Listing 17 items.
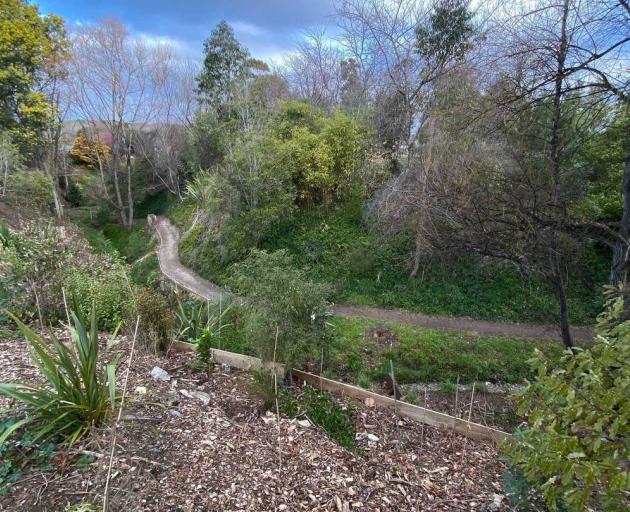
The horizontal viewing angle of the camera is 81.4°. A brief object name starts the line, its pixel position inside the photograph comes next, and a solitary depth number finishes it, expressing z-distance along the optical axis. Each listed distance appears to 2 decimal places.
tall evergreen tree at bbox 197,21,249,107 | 17.84
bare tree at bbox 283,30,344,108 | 17.19
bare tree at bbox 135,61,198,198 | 19.36
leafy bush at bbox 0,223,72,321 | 3.98
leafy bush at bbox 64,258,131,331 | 4.31
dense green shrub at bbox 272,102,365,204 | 10.85
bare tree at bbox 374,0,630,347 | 4.04
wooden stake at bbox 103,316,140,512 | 1.66
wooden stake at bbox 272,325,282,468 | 2.50
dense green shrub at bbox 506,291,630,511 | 1.39
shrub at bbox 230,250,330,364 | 3.69
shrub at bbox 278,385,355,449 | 2.96
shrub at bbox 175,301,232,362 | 3.64
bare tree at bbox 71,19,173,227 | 16.28
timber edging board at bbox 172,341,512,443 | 3.16
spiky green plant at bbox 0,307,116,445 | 2.15
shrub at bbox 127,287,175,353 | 3.73
